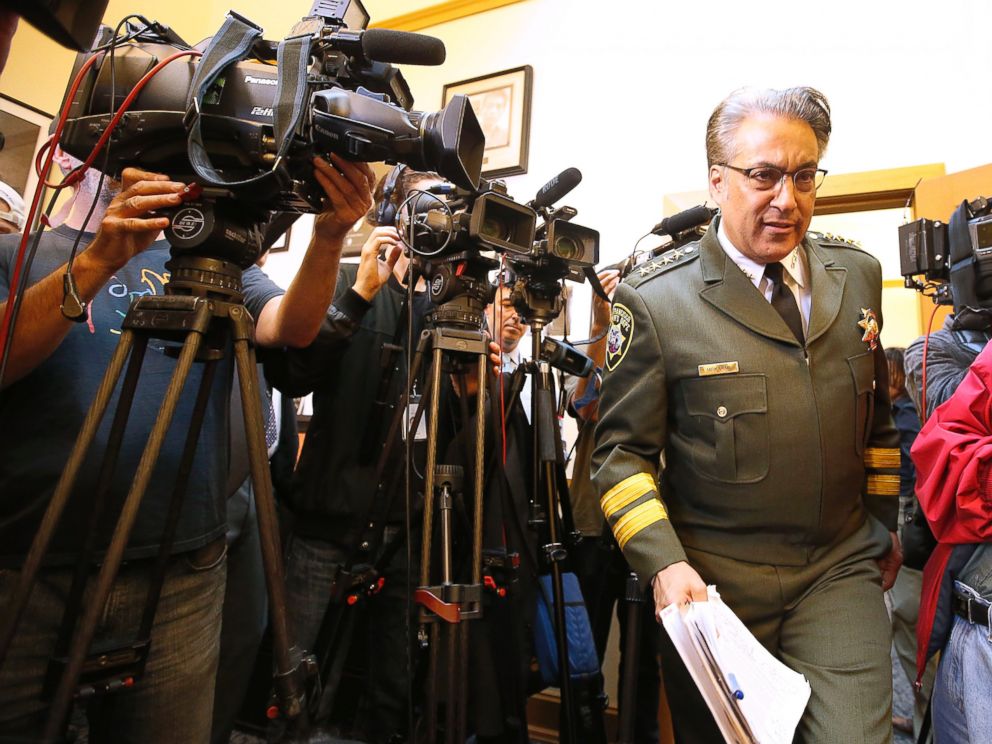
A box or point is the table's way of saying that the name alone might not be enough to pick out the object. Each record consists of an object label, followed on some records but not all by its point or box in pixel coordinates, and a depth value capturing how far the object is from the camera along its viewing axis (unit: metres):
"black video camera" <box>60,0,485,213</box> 0.75
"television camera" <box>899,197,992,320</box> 1.25
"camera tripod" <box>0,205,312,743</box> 0.61
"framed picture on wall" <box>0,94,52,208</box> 2.70
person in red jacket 1.04
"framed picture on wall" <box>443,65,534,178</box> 2.85
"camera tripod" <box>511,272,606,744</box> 1.30
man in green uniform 1.01
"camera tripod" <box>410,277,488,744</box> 1.02
